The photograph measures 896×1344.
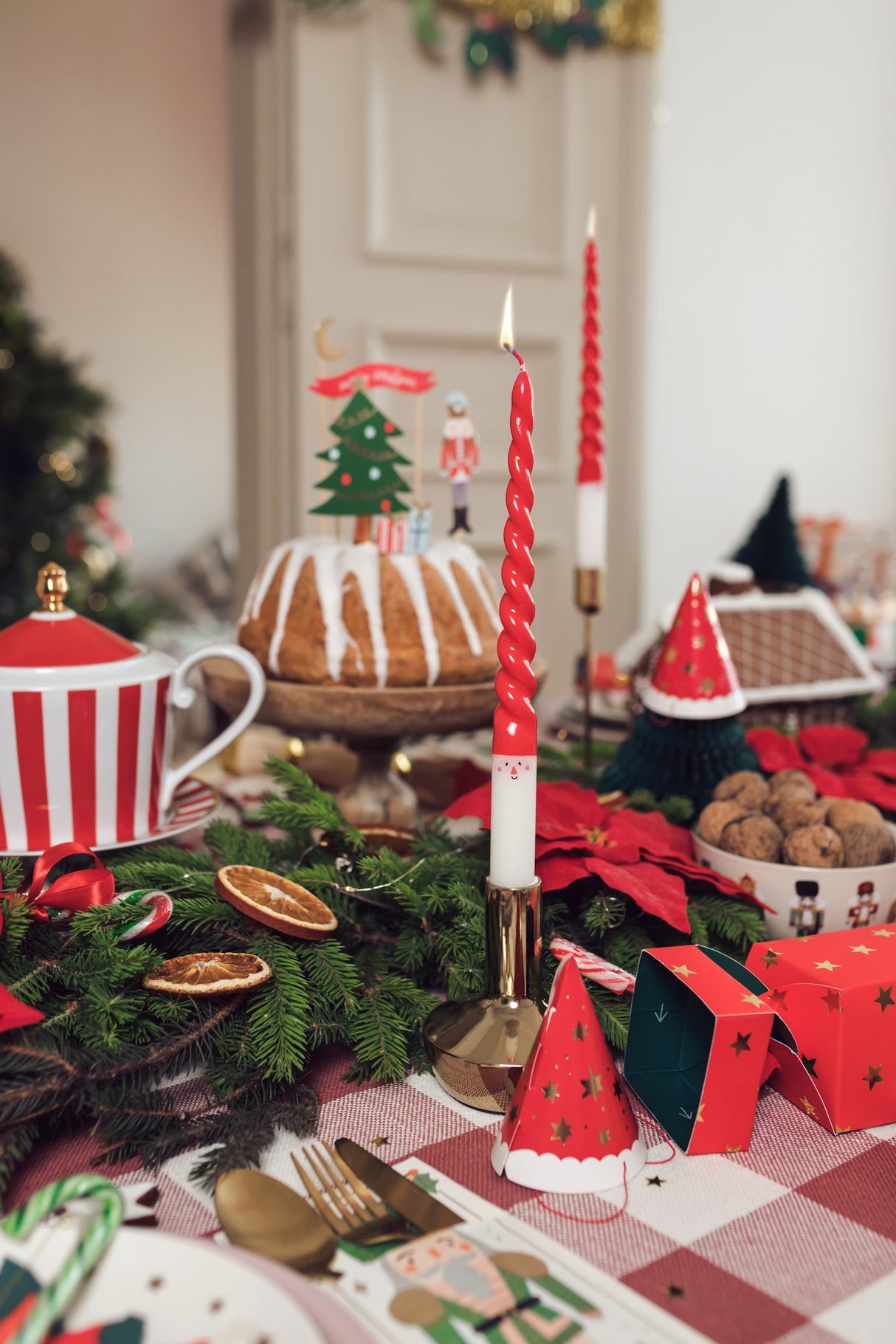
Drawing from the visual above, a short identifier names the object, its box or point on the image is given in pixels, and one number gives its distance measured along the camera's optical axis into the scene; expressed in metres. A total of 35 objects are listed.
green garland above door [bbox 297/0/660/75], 2.47
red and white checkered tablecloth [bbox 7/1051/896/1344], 0.42
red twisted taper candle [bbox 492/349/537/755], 0.52
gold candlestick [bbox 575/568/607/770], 1.00
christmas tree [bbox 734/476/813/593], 1.47
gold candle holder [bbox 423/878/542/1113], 0.55
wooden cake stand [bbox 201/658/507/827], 0.89
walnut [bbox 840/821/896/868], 0.69
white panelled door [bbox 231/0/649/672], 2.40
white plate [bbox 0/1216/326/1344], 0.36
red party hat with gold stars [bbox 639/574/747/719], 0.82
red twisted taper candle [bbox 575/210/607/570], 0.96
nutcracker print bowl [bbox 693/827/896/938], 0.68
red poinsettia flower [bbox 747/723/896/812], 0.89
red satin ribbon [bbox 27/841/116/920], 0.62
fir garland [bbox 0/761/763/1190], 0.52
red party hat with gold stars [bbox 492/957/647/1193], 0.49
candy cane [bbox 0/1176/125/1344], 0.35
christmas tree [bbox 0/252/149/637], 2.99
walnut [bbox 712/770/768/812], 0.76
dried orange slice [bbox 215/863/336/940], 0.62
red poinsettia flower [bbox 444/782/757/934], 0.65
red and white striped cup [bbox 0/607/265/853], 0.72
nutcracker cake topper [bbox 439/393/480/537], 0.98
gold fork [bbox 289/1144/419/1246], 0.45
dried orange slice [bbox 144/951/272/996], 0.57
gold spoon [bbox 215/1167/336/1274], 0.43
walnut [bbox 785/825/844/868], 0.69
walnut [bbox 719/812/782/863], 0.71
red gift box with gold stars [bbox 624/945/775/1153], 0.52
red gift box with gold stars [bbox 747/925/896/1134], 0.54
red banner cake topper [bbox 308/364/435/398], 1.02
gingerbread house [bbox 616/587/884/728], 1.12
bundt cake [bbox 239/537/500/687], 0.92
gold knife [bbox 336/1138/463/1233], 0.46
